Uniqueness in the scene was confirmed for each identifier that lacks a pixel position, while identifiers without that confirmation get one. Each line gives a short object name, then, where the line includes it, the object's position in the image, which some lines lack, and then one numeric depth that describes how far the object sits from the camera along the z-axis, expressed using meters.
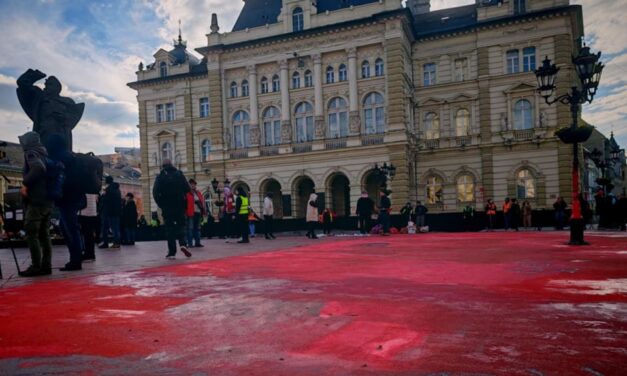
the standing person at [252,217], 19.55
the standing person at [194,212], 14.16
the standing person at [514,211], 24.97
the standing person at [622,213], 19.86
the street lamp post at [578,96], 11.20
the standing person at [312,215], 19.17
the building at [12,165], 54.41
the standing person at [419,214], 23.98
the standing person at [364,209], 21.38
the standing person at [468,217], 26.66
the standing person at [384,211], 19.83
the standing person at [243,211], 15.21
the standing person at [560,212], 22.52
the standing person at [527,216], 26.91
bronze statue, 9.56
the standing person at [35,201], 7.01
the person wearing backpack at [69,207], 7.82
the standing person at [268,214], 19.26
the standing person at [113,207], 14.45
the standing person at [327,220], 22.52
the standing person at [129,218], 17.14
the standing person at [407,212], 24.81
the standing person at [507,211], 24.91
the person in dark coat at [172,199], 9.90
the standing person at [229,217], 18.06
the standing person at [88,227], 9.76
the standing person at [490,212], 26.14
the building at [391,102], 32.41
